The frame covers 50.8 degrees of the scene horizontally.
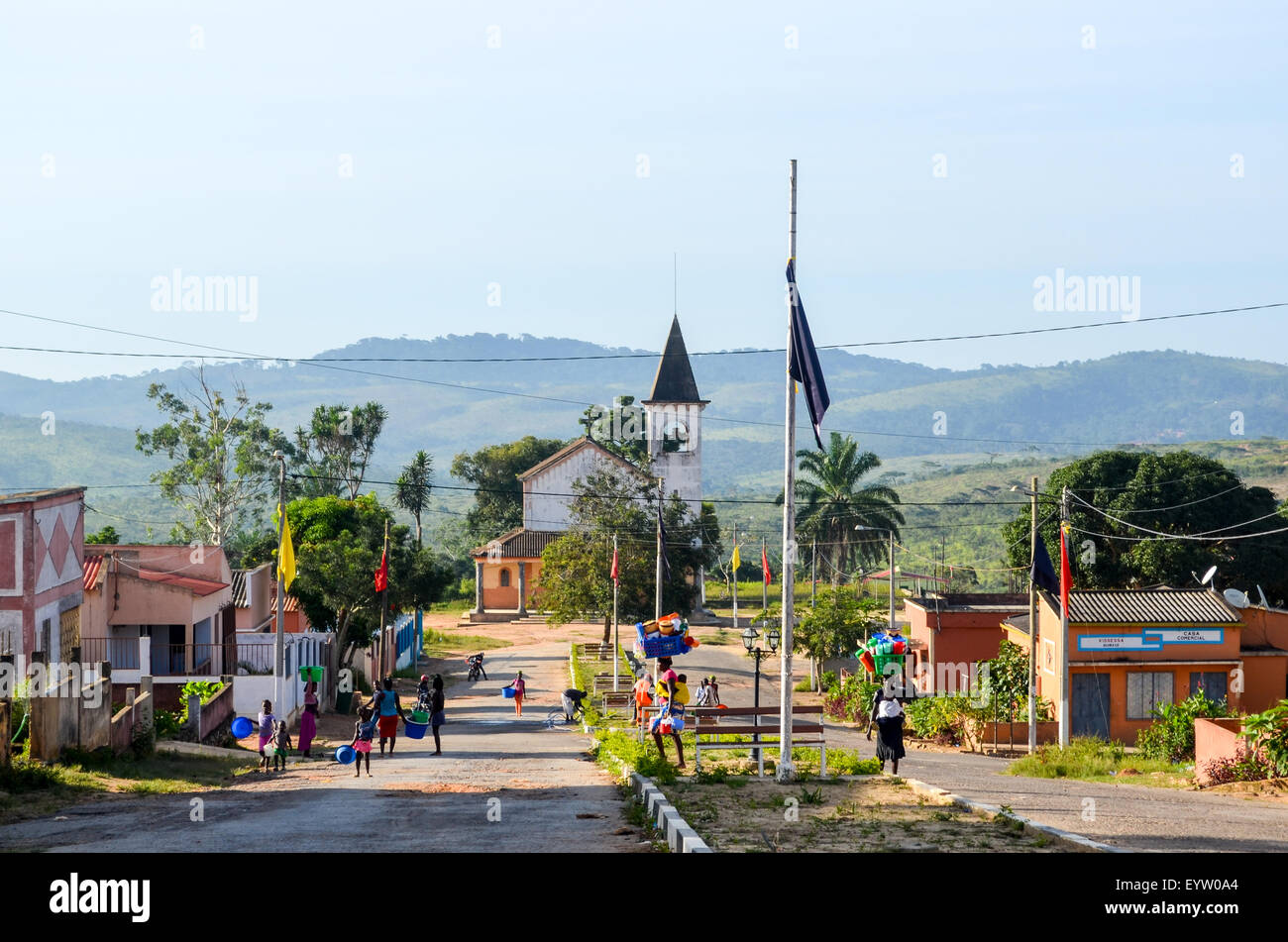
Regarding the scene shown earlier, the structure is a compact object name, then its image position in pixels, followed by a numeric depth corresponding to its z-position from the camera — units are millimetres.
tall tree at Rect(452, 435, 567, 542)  107325
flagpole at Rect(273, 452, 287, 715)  30031
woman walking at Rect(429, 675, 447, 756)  25925
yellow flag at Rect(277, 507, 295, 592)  30625
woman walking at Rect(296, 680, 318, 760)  27031
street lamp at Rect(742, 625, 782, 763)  26453
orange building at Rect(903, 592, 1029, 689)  48622
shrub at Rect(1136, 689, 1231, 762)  29156
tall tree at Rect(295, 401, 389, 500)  99062
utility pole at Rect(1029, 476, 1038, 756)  32062
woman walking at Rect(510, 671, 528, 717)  38688
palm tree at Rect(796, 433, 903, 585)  80750
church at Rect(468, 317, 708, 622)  81438
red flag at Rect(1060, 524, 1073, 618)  32312
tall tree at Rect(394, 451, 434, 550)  99938
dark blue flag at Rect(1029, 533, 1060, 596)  31922
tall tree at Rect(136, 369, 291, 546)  81125
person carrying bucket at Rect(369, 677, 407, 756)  25016
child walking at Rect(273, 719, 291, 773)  23922
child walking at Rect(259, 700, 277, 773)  23938
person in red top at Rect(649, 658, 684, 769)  20531
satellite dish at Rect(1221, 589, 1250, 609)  37938
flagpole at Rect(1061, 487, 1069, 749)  32844
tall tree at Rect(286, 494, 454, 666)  43969
